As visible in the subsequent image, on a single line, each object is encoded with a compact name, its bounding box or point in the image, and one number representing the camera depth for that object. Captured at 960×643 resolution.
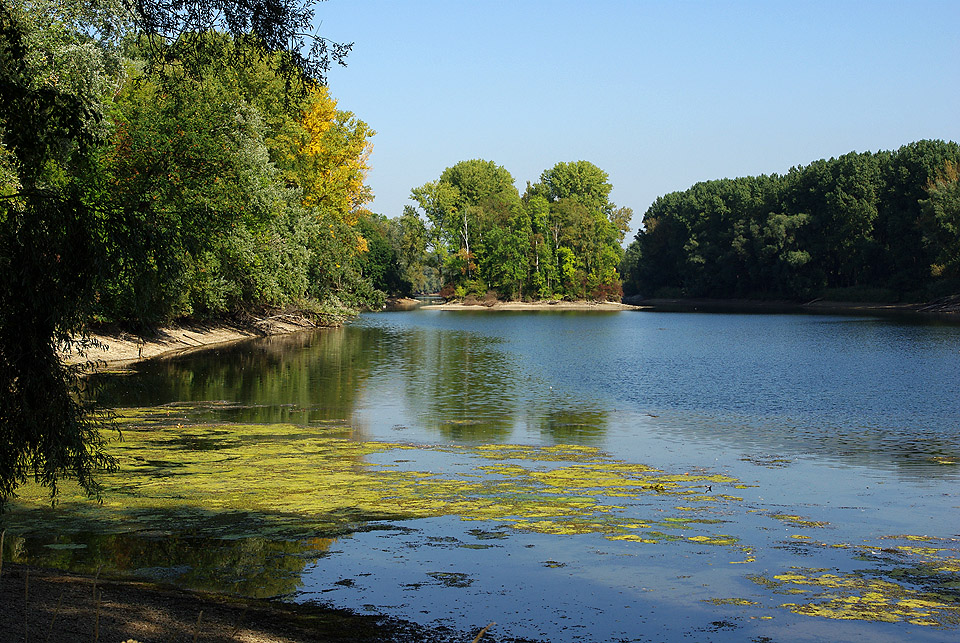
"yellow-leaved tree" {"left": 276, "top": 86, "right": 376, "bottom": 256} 72.62
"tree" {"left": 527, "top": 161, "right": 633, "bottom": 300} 154.14
